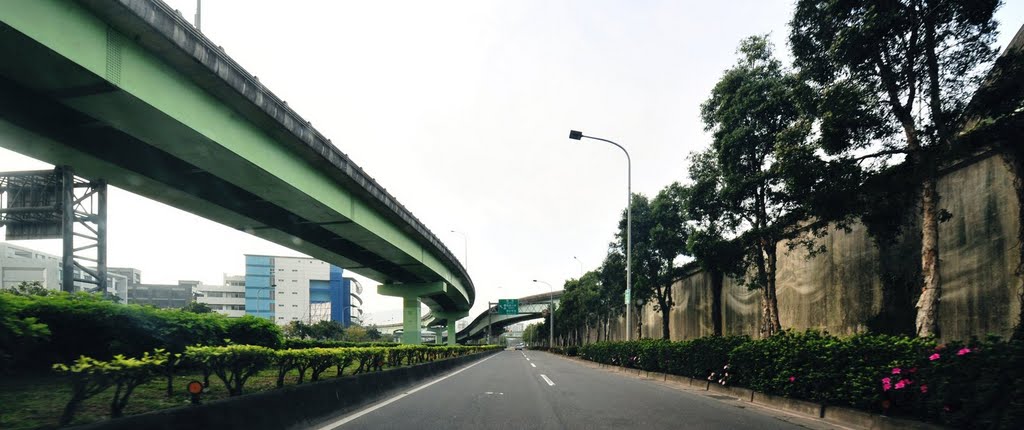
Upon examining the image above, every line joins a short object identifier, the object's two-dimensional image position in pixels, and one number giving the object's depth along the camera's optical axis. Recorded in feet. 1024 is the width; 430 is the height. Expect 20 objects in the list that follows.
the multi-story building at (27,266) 169.78
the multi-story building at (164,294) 316.81
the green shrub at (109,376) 15.12
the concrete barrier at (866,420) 22.96
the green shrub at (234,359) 21.27
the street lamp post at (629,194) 77.15
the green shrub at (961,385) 18.35
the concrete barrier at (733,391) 39.37
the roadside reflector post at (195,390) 19.10
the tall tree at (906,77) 33.45
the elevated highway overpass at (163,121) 27.71
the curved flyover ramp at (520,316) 308.81
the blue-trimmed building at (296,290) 338.34
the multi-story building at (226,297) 362.94
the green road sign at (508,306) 257.75
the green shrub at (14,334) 16.40
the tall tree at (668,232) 95.56
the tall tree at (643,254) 100.58
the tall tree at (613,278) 117.43
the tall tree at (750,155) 59.52
